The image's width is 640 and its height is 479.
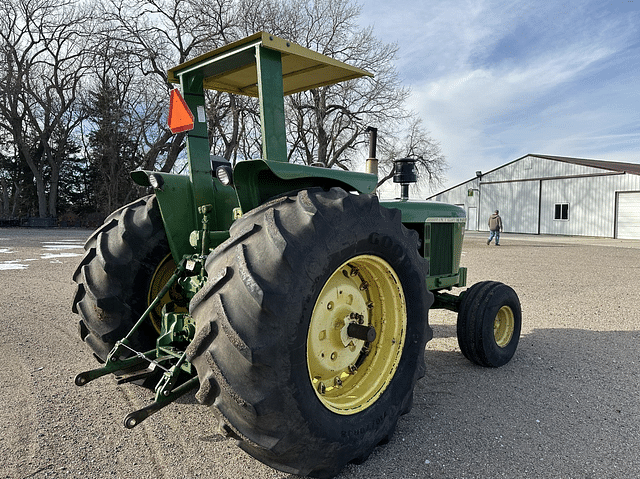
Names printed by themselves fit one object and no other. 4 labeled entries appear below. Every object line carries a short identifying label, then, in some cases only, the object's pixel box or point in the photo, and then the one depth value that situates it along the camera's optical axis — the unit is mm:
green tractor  1952
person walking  19953
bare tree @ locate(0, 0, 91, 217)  26031
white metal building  27328
